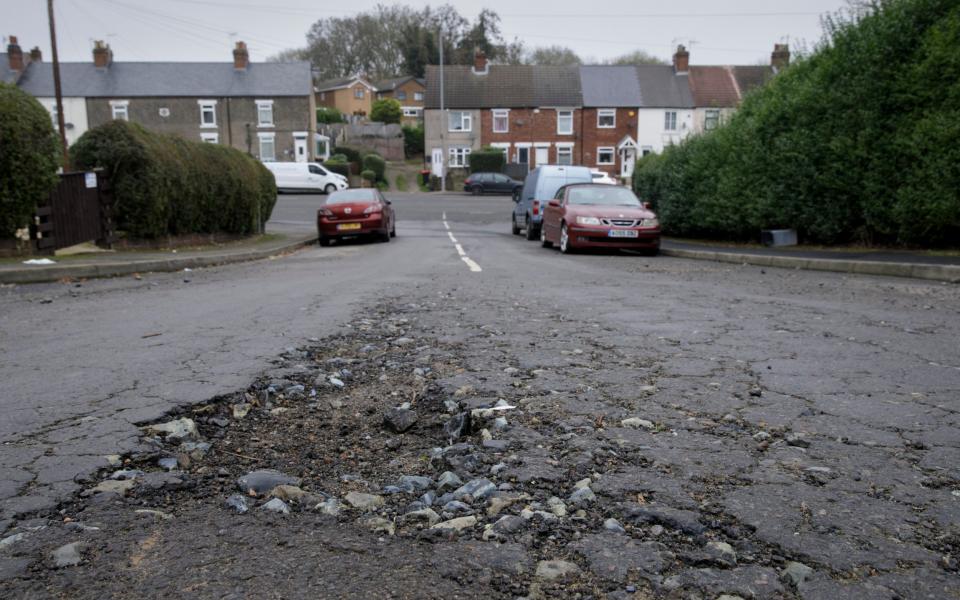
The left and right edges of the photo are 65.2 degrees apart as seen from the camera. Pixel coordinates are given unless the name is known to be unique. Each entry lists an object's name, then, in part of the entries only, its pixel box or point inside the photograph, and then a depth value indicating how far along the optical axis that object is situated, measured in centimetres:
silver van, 2208
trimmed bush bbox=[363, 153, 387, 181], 5822
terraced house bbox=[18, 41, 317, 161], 5978
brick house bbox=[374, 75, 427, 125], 9506
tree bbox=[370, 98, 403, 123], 7844
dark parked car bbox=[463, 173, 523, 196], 5334
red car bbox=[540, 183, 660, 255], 1652
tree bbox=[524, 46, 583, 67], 9138
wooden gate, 1419
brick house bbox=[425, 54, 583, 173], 6378
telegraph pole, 3045
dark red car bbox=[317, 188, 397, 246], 2050
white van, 4959
